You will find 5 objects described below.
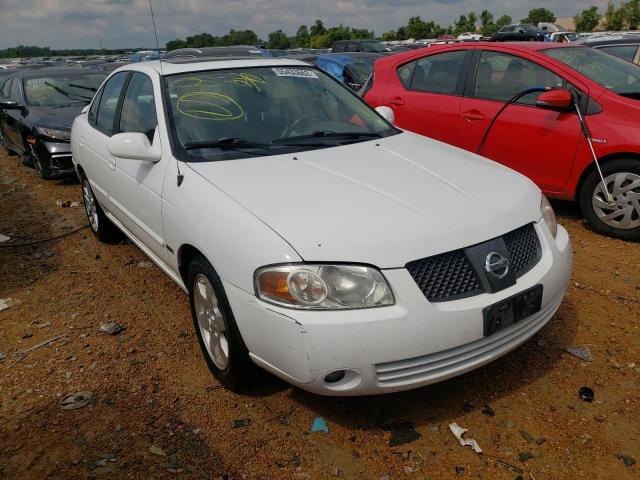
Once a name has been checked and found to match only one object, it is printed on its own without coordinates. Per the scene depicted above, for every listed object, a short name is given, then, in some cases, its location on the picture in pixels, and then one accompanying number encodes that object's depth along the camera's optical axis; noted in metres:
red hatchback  4.58
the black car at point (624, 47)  7.95
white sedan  2.27
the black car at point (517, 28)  33.16
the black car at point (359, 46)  23.12
